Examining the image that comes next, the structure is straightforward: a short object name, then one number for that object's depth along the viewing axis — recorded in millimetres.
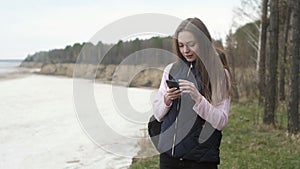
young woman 1867
